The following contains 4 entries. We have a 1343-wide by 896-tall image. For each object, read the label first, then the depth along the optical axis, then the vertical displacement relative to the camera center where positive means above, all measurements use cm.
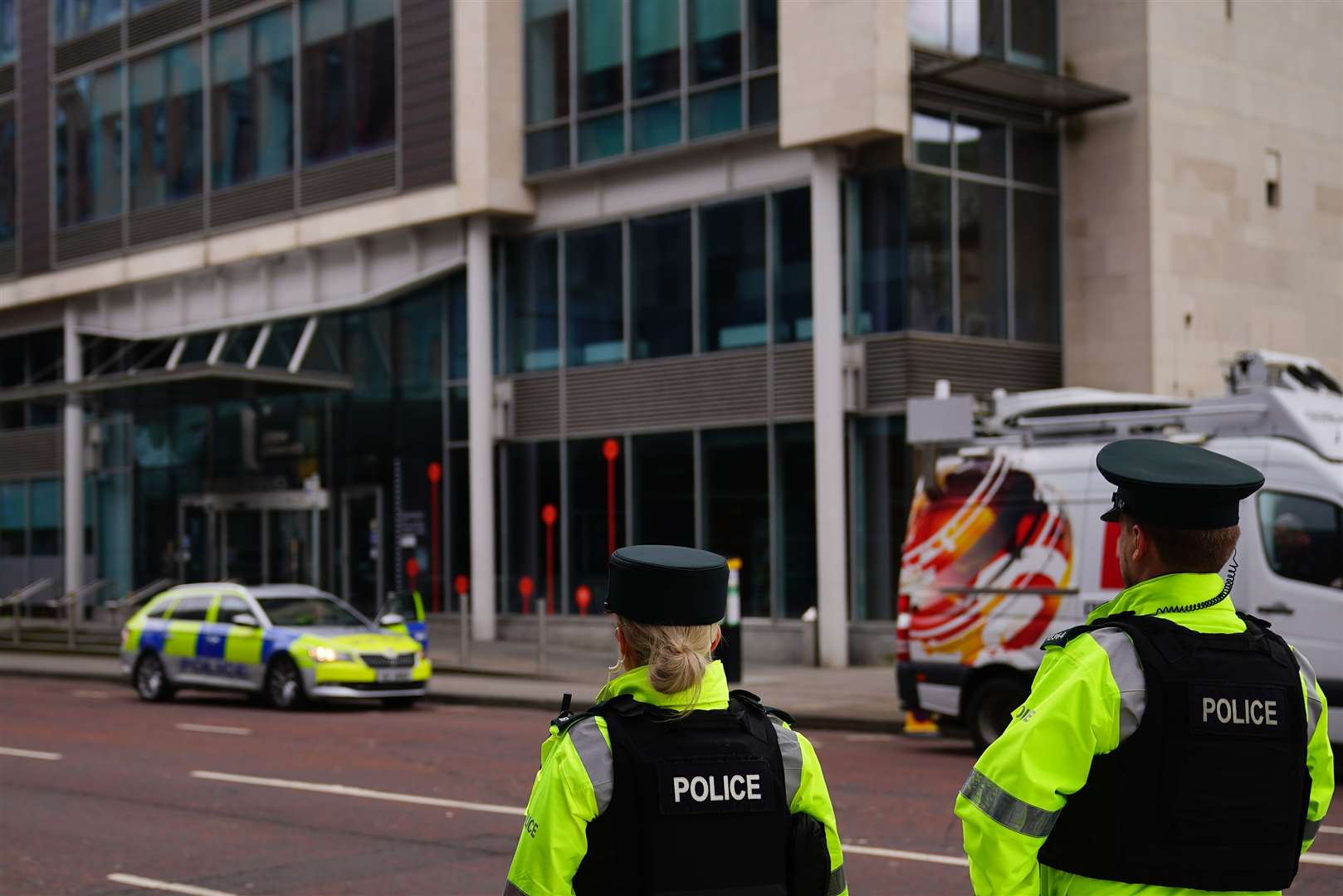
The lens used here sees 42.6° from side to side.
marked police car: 1923 -202
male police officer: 335 -55
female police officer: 336 -62
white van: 1249 -54
